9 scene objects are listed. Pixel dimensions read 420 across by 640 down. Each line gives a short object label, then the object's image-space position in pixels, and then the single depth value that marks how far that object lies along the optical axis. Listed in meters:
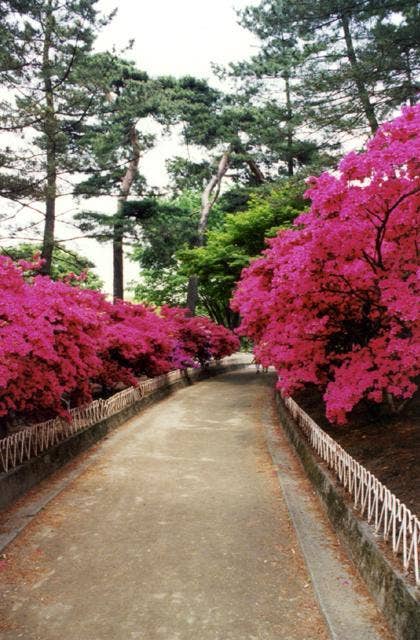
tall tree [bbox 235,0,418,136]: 16.67
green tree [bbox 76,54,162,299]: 21.64
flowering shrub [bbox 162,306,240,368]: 24.53
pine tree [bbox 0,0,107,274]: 16.33
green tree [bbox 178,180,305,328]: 24.77
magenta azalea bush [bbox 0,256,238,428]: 7.55
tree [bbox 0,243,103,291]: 22.68
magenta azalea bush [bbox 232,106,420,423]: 7.13
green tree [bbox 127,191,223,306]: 24.88
